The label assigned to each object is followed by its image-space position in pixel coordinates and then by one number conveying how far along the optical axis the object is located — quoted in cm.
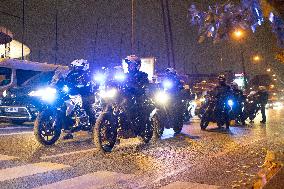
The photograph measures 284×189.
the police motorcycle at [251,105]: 1848
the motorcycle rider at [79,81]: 927
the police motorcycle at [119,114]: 814
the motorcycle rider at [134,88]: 880
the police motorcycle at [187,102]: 1340
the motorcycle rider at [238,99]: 1650
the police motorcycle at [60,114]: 887
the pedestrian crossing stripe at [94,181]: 540
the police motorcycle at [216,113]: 1420
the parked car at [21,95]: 1388
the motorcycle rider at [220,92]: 1434
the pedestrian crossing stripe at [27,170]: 595
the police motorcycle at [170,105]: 1142
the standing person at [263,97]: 1842
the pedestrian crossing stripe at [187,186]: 538
